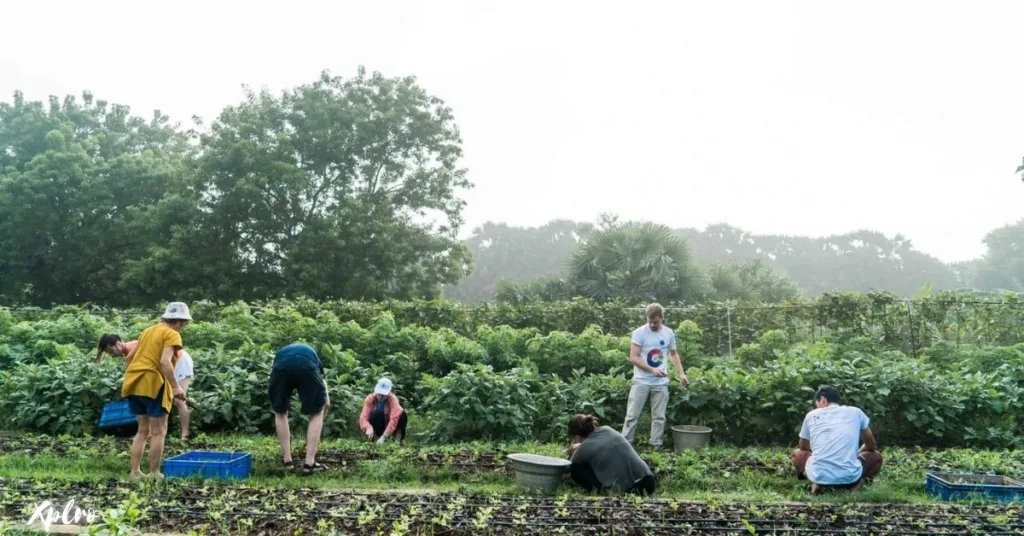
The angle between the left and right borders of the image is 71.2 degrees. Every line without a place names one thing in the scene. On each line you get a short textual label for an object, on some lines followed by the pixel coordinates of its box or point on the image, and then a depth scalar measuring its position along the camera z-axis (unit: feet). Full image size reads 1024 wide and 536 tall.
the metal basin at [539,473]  19.89
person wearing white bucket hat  20.71
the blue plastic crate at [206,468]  20.36
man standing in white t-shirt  26.48
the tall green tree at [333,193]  85.71
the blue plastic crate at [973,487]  18.85
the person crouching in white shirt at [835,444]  19.63
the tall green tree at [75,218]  93.66
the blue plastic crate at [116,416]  25.99
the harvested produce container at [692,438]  26.63
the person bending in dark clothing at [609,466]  19.63
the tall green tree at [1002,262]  173.78
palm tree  68.31
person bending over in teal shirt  22.43
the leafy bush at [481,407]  27.40
